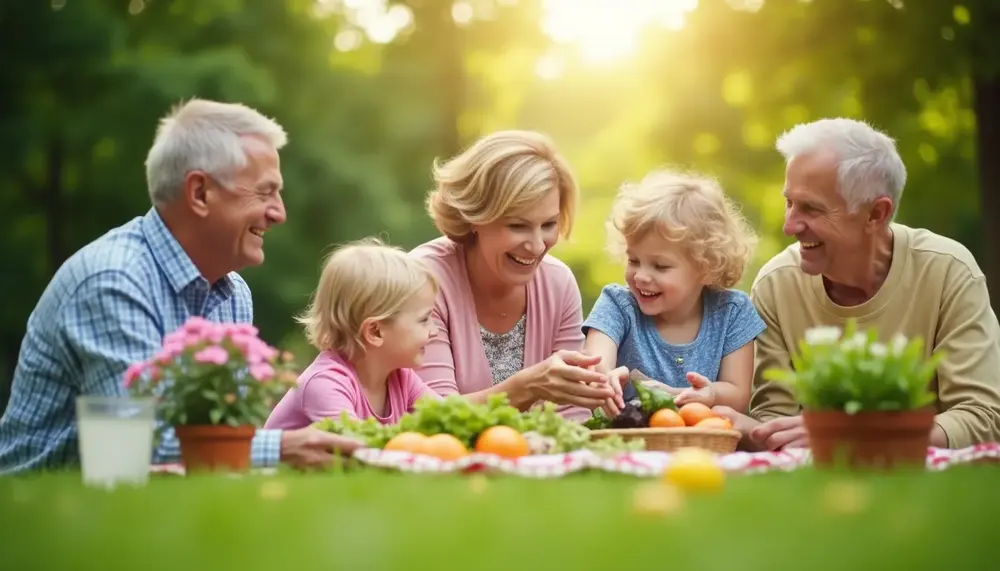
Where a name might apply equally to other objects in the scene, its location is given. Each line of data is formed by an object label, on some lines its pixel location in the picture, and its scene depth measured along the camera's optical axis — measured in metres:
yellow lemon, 3.43
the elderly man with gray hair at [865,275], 5.64
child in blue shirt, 5.84
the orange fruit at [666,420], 4.84
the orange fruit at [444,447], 4.10
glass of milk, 3.65
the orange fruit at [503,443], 4.15
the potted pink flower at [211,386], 3.87
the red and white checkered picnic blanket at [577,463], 3.85
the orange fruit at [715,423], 4.70
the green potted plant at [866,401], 3.86
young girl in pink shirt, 5.34
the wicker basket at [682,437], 4.55
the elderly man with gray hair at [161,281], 4.32
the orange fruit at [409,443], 4.12
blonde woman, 5.90
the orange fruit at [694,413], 4.94
